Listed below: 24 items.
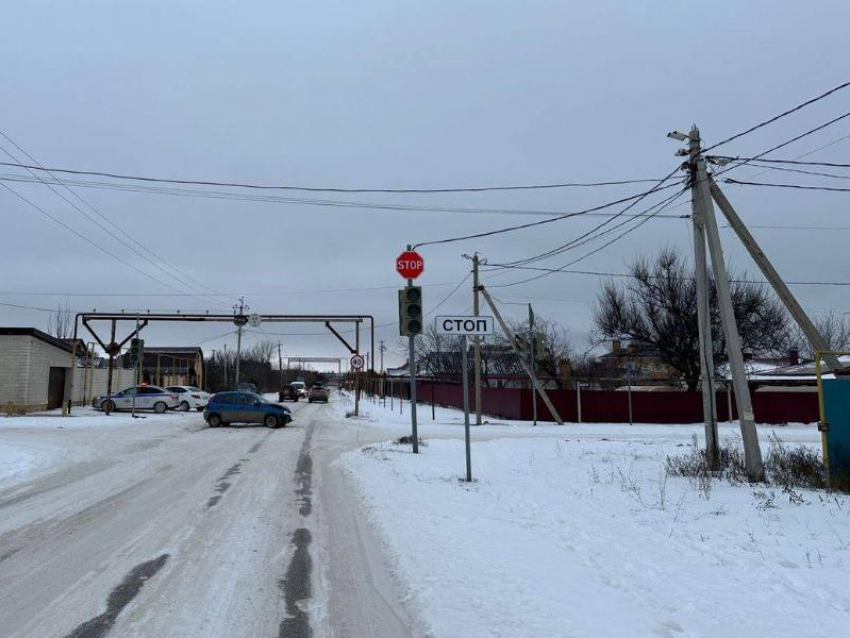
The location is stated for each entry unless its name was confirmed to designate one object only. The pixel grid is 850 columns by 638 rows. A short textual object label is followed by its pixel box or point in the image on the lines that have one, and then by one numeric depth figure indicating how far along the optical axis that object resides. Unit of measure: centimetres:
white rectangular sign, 1090
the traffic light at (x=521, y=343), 2623
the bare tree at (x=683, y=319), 3083
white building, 3231
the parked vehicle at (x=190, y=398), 3881
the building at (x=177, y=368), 7262
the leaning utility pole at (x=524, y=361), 2677
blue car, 2702
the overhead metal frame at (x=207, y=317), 3753
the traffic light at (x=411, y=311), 1408
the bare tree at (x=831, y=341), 4744
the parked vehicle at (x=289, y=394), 6128
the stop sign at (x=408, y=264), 1511
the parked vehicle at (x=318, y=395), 5881
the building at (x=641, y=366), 3338
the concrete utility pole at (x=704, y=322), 1223
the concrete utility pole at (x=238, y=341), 6047
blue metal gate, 959
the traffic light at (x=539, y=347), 2568
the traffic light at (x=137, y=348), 3175
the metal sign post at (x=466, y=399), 1096
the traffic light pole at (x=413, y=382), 1514
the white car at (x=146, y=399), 3628
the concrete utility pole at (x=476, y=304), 2622
